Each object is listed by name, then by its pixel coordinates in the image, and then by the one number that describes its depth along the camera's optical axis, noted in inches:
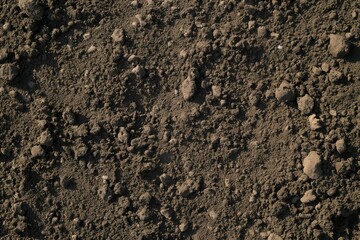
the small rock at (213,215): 91.4
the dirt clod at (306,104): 89.3
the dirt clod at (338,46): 89.5
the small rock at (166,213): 92.5
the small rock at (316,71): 90.6
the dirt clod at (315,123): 88.5
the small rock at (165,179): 92.7
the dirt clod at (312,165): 87.5
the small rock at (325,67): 90.6
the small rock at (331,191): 87.7
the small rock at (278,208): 88.6
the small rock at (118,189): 93.7
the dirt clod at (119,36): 96.5
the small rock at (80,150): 95.3
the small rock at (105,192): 94.3
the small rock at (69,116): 96.4
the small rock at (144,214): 92.7
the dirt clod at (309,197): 87.6
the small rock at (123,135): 93.9
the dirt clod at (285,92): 89.9
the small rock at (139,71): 95.0
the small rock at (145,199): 93.0
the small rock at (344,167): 87.4
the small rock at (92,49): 97.8
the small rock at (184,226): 92.0
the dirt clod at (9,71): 98.6
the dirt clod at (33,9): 98.5
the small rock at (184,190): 92.0
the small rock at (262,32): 92.8
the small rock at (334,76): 89.4
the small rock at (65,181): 96.3
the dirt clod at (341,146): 87.7
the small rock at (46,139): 96.3
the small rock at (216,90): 92.6
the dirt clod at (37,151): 96.6
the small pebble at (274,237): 88.6
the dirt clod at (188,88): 92.8
